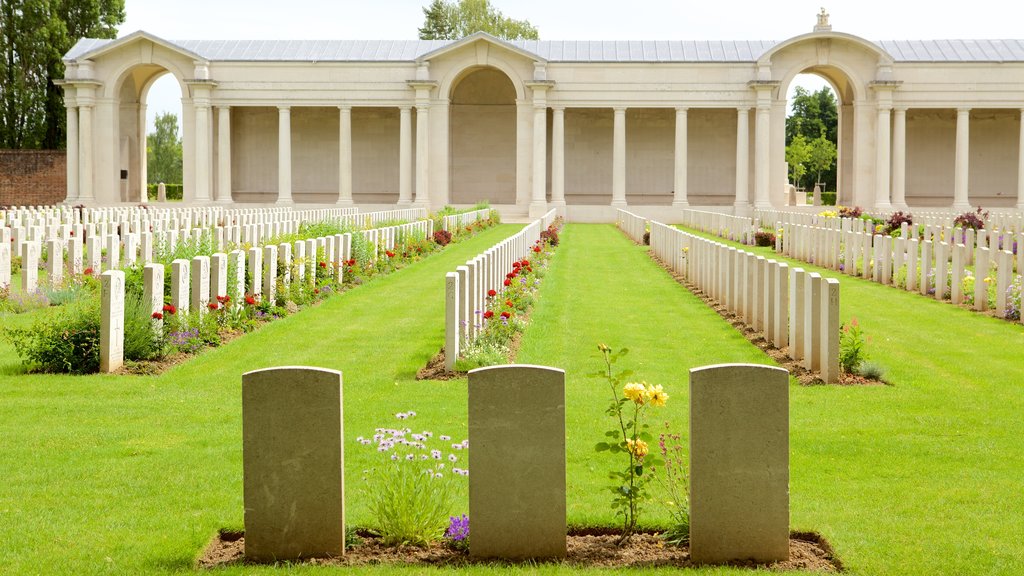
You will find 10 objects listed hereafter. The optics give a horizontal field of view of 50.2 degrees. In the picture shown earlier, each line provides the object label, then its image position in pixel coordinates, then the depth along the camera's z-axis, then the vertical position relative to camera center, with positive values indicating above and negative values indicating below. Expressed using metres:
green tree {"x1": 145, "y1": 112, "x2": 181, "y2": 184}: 99.56 +7.20
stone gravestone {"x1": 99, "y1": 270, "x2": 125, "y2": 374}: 10.31 -0.87
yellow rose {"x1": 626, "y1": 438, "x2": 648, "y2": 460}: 5.78 -1.13
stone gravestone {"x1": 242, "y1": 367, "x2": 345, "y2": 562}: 5.34 -1.15
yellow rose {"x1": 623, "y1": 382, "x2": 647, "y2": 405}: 5.77 -0.84
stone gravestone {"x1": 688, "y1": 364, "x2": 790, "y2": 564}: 5.33 -1.13
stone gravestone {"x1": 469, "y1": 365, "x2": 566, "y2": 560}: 5.33 -1.13
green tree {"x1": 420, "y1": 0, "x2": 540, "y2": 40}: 80.75 +15.66
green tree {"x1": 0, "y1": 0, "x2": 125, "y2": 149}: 54.53 +8.51
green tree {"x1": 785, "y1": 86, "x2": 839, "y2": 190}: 88.62 +9.61
